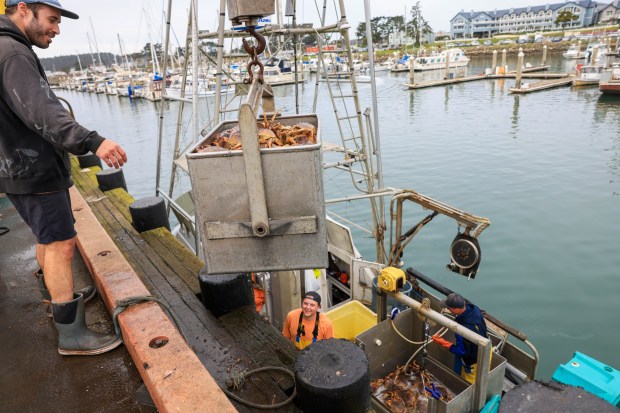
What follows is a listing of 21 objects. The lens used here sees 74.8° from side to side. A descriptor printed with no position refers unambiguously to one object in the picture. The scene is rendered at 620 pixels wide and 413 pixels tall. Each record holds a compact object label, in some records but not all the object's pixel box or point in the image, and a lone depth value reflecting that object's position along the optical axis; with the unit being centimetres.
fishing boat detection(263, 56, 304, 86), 6556
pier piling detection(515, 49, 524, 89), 4028
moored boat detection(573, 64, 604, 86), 4016
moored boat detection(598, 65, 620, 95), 3372
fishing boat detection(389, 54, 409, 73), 7244
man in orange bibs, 526
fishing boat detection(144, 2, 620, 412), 229
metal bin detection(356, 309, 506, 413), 539
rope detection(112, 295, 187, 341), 318
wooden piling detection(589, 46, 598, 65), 4361
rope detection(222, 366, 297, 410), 269
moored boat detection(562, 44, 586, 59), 6244
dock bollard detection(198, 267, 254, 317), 364
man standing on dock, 234
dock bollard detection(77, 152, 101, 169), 961
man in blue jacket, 573
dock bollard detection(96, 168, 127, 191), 746
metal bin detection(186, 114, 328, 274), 227
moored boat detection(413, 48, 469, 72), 6581
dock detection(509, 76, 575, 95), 3912
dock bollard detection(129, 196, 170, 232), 540
